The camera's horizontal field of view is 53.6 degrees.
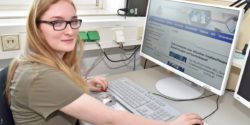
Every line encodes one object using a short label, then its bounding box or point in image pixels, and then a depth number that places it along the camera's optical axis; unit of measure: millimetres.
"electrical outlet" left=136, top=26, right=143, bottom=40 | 1485
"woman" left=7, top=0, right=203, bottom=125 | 780
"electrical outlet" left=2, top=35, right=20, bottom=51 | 1107
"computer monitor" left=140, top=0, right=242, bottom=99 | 984
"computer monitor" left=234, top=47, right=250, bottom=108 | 952
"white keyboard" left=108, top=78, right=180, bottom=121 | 981
